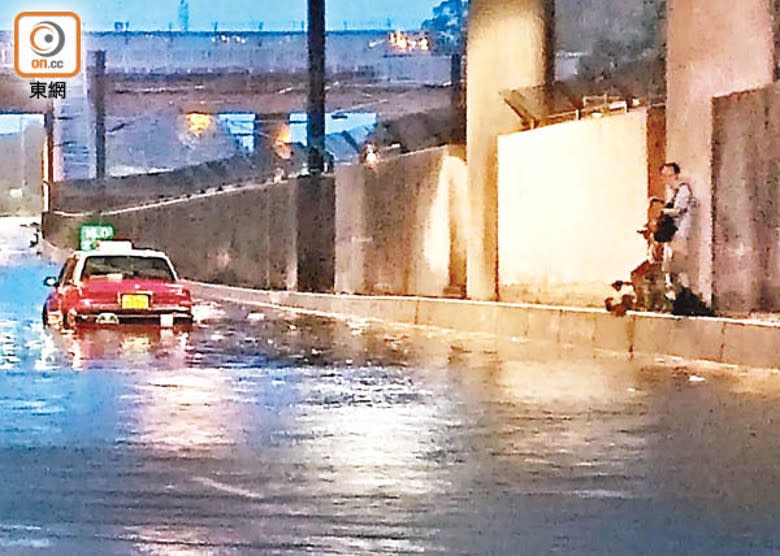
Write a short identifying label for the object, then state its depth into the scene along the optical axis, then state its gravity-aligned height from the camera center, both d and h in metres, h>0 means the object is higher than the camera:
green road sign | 74.04 +2.83
